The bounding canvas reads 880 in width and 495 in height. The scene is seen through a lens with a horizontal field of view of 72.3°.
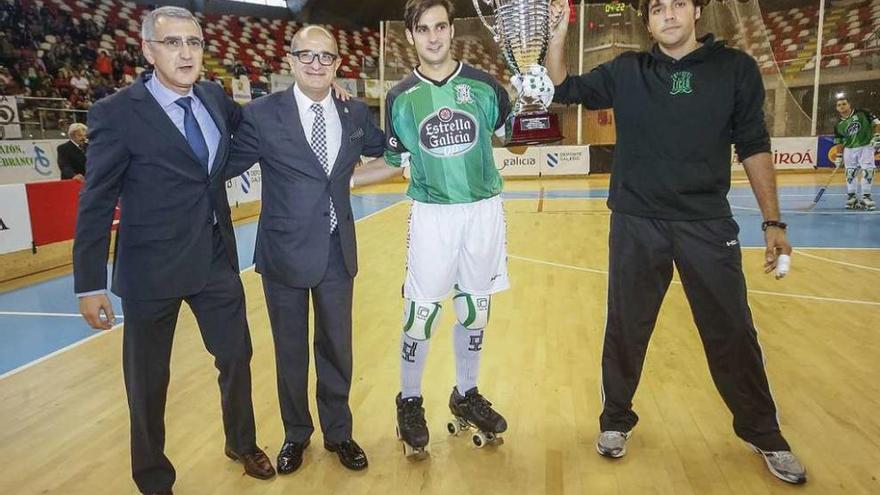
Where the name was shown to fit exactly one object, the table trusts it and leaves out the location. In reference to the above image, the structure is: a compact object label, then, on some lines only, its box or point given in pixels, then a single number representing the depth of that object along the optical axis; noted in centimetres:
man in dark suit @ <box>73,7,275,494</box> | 202
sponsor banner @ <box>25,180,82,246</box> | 662
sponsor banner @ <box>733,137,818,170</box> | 1577
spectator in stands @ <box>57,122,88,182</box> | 754
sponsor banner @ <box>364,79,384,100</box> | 1808
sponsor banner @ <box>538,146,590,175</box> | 1653
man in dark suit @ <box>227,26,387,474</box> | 237
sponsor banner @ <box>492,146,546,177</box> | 1667
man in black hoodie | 224
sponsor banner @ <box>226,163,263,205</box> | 1043
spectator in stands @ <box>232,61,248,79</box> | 1714
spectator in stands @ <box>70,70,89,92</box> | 1314
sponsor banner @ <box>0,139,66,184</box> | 959
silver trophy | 212
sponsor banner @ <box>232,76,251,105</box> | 1495
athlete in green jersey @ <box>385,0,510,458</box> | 235
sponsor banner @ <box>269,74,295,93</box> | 1666
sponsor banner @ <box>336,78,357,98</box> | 1756
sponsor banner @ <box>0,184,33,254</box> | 622
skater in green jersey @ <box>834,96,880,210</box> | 971
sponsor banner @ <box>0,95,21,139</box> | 972
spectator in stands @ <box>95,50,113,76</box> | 1427
